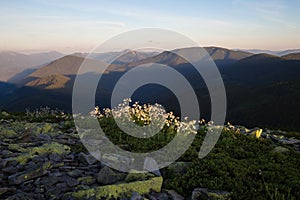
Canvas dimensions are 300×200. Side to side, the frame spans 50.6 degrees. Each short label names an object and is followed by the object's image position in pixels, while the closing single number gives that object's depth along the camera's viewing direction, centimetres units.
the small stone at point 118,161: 877
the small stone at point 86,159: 920
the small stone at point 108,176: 795
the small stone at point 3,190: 720
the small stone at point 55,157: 908
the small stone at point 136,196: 709
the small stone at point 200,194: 755
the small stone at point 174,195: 764
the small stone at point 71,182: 765
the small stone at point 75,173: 822
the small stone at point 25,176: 769
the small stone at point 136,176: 800
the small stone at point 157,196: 738
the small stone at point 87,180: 789
